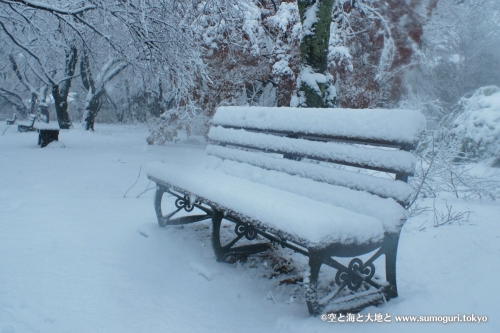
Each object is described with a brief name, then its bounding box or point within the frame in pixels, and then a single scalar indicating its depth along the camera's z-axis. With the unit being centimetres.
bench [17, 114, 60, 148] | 1043
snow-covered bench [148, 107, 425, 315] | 216
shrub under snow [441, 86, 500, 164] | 632
